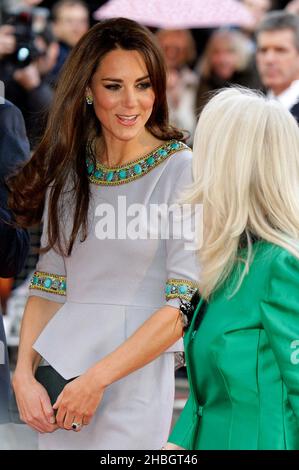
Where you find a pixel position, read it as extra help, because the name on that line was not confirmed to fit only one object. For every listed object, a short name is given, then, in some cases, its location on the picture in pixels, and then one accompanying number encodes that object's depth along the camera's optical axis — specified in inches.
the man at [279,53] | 547.5
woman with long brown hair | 261.7
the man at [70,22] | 729.6
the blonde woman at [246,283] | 209.2
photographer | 484.1
